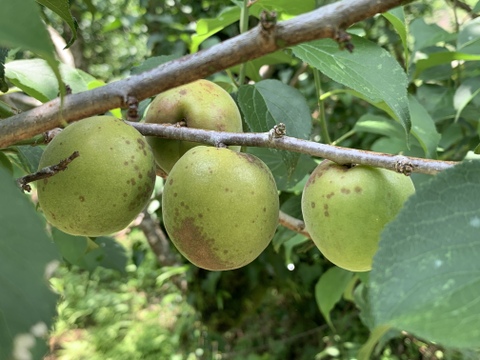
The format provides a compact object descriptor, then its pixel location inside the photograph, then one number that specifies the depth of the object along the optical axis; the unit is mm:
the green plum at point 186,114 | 150
